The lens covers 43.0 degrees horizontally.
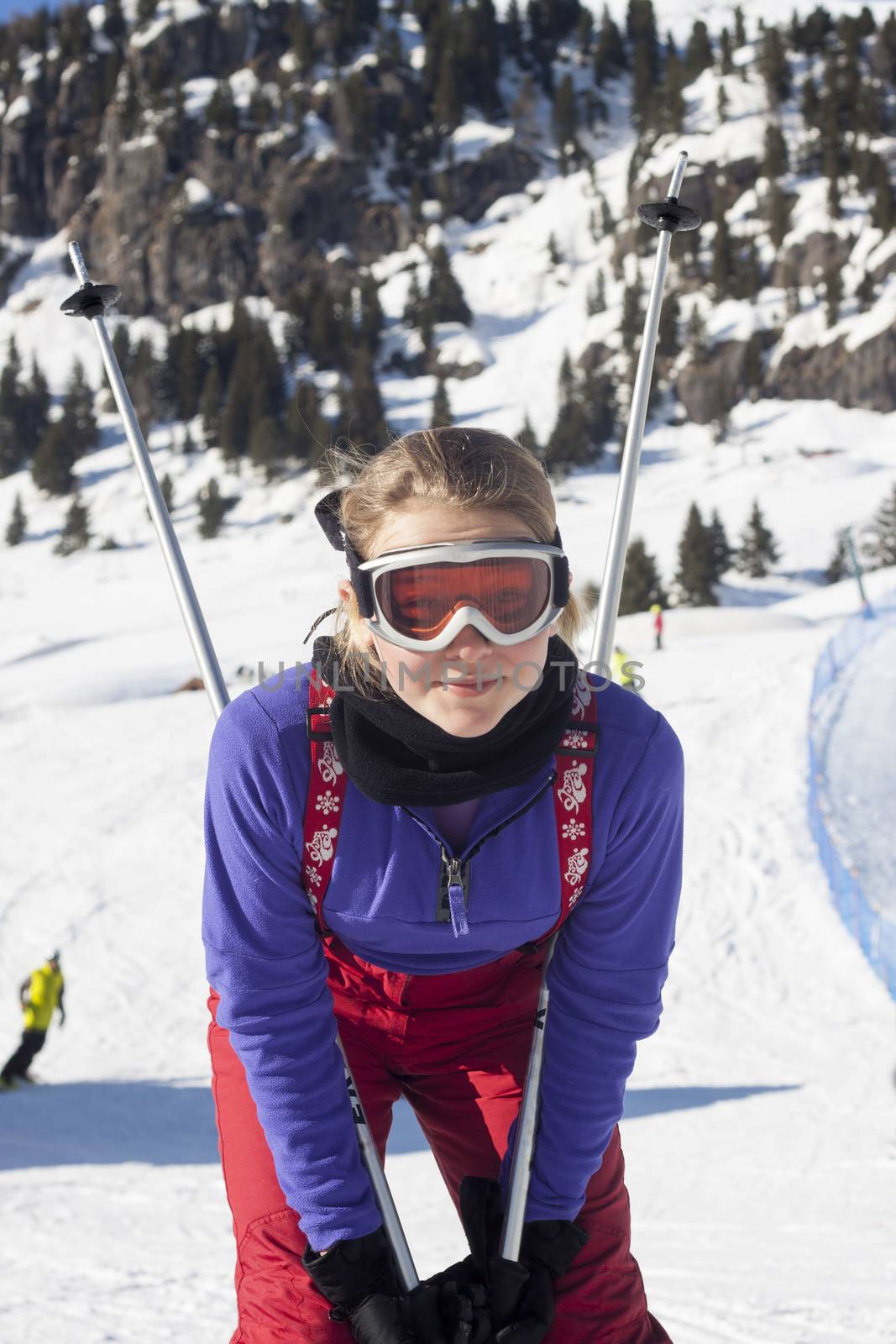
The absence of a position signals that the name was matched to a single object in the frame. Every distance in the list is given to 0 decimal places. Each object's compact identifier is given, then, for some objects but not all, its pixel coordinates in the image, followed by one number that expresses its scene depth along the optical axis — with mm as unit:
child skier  1955
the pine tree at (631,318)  78125
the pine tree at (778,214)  79562
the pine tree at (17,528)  63250
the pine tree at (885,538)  47906
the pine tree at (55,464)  70812
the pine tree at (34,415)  80125
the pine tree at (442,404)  70200
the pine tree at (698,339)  73625
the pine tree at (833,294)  72125
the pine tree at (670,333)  75562
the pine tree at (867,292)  71500
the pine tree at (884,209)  73625
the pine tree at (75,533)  59438
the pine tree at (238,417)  70000
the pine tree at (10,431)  78769
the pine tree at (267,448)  66250
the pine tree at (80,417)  74188
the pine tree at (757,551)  48562
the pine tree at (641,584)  43031
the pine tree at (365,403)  71356
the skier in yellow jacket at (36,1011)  8328
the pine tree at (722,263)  79000
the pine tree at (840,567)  46125
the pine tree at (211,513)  58875
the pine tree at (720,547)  47719
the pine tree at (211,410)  73625
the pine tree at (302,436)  66188
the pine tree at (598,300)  83438
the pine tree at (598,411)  67875
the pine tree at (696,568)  44750
